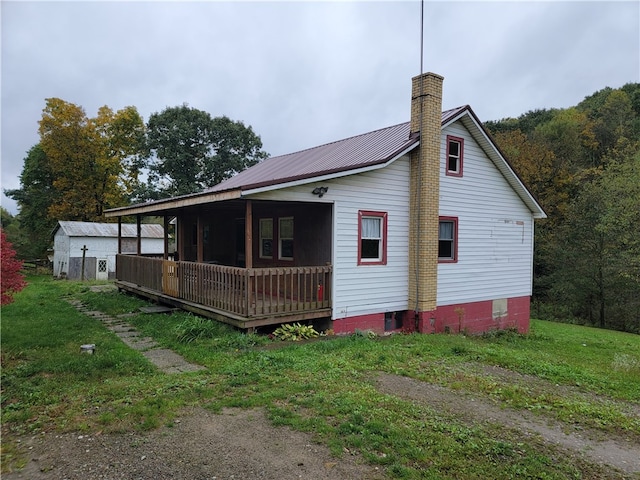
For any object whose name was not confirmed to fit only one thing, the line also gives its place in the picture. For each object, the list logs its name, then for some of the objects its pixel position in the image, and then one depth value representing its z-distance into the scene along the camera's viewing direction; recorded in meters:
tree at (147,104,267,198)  34.44
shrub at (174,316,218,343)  8.80
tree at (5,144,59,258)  32.72
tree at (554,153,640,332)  22.74
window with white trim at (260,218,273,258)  13.17
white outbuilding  25.00
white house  9.73
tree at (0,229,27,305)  6.86
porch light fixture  9.57
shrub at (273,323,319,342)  9.30
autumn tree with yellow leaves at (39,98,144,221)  31.16
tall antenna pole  11.21
